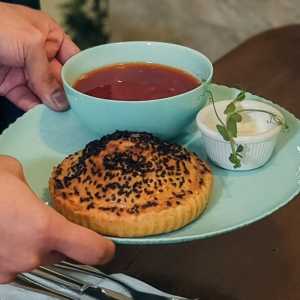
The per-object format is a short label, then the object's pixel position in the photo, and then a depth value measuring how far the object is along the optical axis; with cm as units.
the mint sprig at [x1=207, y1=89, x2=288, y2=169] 96
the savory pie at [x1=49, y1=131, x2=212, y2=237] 86
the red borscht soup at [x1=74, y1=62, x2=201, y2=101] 104
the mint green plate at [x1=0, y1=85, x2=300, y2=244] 89
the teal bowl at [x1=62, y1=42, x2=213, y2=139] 99
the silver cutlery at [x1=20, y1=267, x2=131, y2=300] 86
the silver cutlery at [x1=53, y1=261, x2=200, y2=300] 87
